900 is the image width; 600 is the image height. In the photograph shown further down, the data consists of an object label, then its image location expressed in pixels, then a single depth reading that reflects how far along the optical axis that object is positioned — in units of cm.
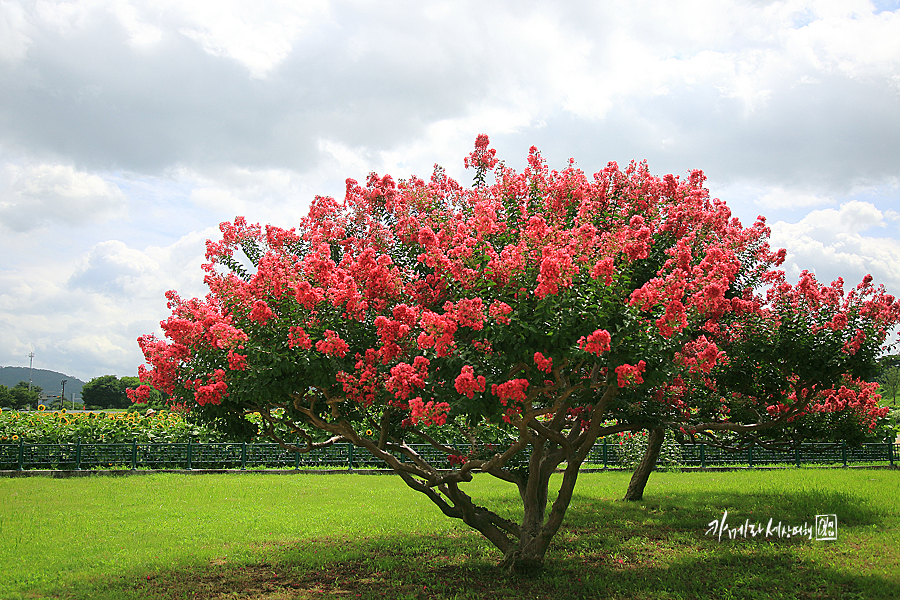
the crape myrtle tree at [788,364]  765
